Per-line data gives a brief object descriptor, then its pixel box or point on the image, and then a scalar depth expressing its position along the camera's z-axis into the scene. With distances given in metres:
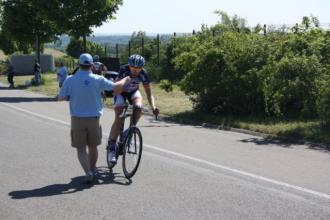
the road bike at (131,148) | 8.18
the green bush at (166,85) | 19.14
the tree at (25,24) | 35.44
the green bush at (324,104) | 12.25
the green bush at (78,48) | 54.28
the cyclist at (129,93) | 8.38
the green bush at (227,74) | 15.54
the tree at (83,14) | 28.23
